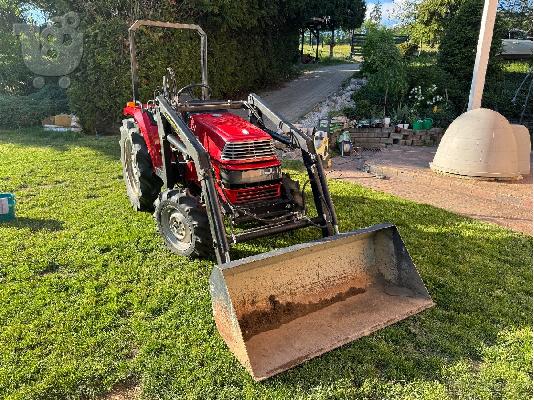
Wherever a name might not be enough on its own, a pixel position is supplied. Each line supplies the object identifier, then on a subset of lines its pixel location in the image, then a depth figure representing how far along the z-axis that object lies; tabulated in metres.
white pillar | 8.07
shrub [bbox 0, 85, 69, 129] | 10.58
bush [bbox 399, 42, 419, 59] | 16.36
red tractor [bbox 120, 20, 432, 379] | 2.84
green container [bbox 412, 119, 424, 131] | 9.94
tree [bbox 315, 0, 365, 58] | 20.81
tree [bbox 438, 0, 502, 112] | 11.61
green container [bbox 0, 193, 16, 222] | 4.71
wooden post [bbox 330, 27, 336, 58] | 26.19
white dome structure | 6.93
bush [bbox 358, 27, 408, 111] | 10.49
